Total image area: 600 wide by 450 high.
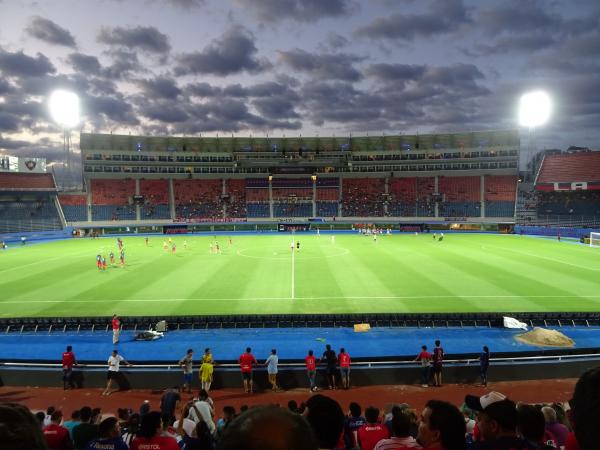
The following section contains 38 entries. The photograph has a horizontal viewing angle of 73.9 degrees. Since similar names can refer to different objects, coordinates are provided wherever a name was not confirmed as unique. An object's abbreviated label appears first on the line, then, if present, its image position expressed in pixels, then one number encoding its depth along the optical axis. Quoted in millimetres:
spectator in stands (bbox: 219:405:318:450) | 1510
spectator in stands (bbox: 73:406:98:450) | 6207
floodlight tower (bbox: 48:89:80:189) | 68000
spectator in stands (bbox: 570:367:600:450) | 1869
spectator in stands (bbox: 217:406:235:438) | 8312
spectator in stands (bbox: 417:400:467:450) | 3543
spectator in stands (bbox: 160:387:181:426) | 9762
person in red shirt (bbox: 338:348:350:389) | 14500
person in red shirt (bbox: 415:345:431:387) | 14728
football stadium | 5031
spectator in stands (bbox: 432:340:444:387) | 14508
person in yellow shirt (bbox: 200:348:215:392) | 14219
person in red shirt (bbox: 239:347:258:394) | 14375
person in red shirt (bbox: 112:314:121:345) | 19325
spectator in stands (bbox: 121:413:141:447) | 7047
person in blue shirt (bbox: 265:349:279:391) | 14402
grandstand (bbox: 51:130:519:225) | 80000
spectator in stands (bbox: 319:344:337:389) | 14573
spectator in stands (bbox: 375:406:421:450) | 3990
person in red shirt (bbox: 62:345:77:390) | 14617
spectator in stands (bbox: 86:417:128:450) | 4988
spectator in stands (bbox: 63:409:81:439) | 8502
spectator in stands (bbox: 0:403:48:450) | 1690
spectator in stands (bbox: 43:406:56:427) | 8406
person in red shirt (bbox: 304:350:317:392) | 14439
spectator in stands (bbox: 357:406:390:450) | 5766
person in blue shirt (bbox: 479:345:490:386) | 14680
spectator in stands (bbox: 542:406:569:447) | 5703
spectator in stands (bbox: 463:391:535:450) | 3406
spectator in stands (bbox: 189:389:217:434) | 7988
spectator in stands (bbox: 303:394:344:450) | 3414
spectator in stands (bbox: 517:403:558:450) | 4102
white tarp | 20750
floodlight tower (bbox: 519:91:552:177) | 68000
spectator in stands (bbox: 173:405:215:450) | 6187
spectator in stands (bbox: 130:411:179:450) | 4898
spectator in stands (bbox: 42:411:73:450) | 5531
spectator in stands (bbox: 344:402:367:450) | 6546
